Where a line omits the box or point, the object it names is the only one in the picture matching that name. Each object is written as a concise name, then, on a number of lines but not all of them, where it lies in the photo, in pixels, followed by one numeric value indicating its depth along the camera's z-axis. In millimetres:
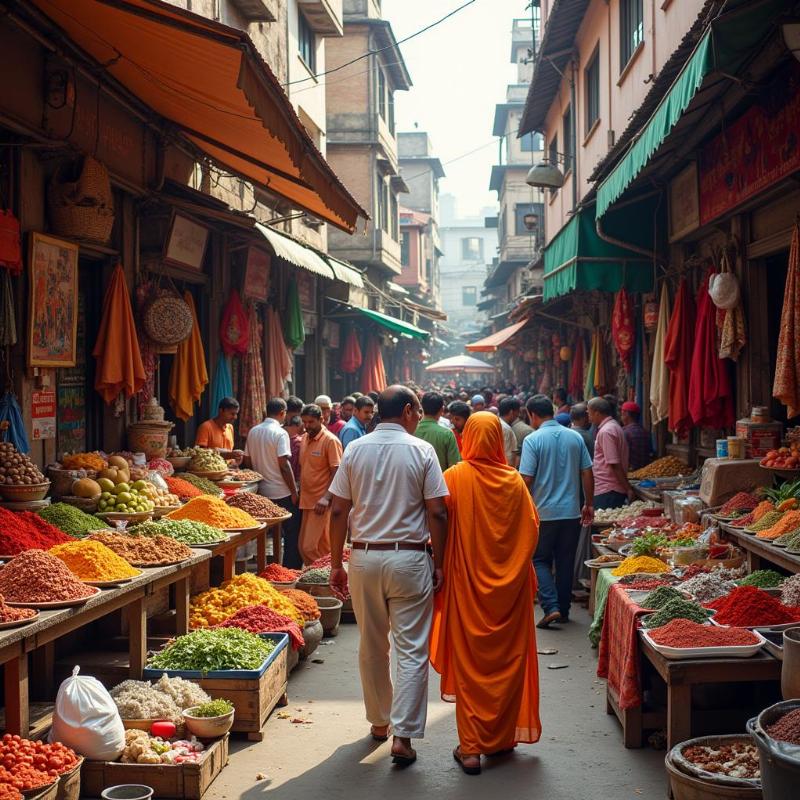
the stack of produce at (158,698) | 5605
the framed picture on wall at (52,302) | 7594
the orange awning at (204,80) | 6324
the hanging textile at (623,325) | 13067
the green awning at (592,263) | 11914
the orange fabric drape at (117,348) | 9102
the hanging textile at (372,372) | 26766
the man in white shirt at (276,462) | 10953
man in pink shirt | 10844
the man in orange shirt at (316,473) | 10773
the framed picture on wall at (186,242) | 10664
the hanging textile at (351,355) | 24609
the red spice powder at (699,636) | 5289
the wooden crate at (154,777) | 5090
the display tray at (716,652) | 5203
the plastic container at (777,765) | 3518
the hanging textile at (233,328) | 13211
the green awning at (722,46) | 5570
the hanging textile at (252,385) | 14148
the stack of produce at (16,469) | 6836
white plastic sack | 5047
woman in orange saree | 5715
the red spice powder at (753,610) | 5641
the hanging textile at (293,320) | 16219
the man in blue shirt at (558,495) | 9273
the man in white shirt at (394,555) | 5648
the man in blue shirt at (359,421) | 11969
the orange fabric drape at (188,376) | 11461
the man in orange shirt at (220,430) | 11461
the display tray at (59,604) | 5172
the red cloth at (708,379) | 9875
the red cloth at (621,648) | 5867
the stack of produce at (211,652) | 6246
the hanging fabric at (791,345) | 7363
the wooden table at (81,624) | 4855
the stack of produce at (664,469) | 11648
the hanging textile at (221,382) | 13078
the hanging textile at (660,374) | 11281
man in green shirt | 10258
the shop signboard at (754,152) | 7160
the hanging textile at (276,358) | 15375
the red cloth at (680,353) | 10633
